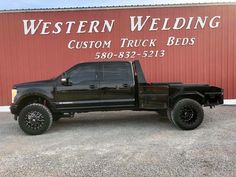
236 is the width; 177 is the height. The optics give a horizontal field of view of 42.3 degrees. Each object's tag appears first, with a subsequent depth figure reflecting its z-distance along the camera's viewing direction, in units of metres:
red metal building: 11.10
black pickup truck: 7.59
